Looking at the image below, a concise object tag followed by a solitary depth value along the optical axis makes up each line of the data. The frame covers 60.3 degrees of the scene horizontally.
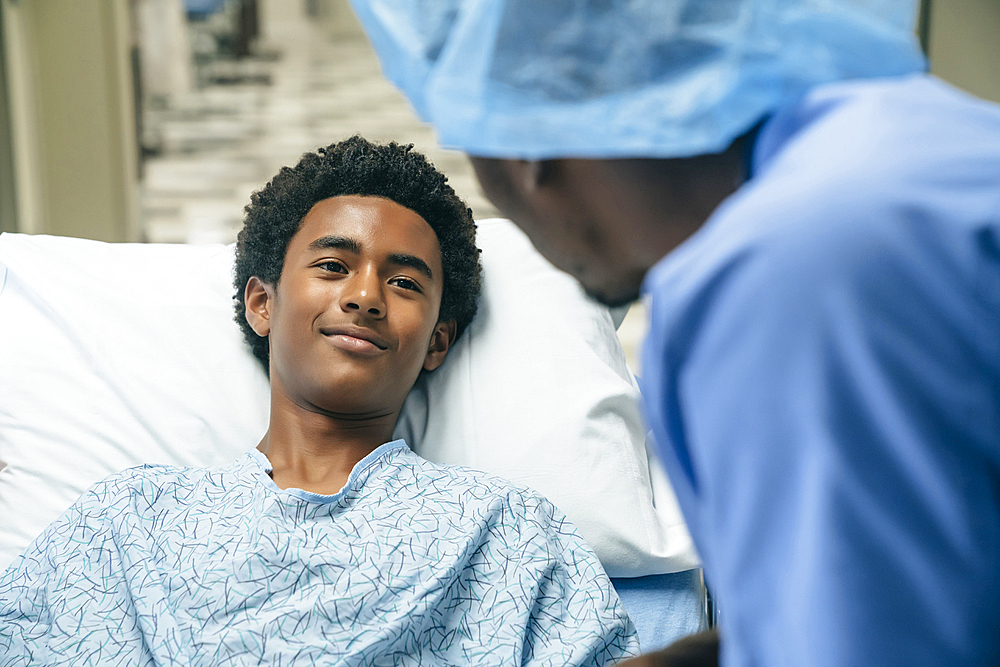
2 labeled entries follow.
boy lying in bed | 1.10
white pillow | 1.47
